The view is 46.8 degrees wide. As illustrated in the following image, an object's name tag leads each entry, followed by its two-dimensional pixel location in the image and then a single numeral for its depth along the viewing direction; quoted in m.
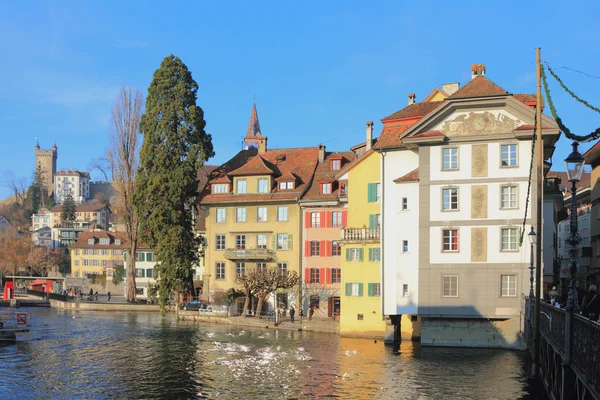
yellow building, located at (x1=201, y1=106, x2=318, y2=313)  63.31
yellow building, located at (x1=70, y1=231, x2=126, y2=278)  120.69
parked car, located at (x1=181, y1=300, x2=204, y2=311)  64.06
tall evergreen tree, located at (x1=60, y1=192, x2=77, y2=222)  163.25
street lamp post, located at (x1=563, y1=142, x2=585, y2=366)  15.29
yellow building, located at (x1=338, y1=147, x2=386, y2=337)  48.12
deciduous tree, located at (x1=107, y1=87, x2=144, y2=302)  72.44
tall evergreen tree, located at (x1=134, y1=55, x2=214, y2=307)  63.81
